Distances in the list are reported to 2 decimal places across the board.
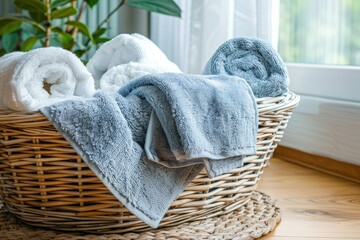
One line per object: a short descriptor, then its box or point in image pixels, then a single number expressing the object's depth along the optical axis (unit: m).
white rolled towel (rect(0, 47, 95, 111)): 0.99
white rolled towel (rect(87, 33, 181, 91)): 1.18
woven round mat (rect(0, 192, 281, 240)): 1.05
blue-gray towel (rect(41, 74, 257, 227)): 0.95
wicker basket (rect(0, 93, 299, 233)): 0.99
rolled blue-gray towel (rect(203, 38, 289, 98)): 1.14
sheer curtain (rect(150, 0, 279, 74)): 1.44
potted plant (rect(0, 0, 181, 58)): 1.68
